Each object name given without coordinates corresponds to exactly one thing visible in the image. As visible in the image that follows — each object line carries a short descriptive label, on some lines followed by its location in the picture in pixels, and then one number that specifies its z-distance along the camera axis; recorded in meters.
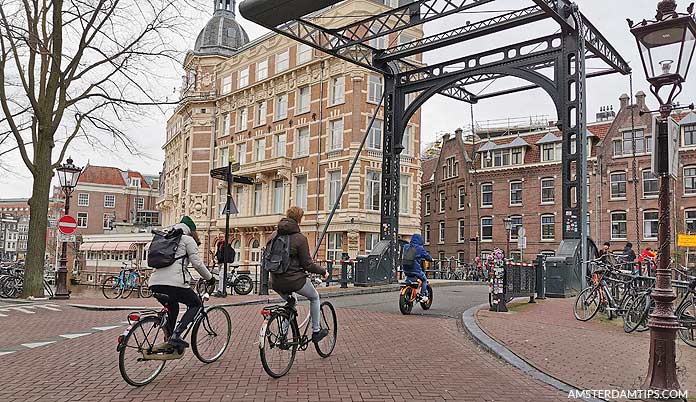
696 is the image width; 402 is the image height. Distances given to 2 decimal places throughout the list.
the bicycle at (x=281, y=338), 5.98
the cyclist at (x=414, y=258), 11.26
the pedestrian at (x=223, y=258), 15.77
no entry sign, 16.25
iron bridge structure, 13.53
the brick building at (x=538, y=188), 35.94
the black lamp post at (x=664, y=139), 5.46
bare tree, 16.36
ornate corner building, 32.09
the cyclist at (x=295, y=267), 6.41
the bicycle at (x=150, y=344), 5.66
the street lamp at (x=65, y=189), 16.80
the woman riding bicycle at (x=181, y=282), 6.01
